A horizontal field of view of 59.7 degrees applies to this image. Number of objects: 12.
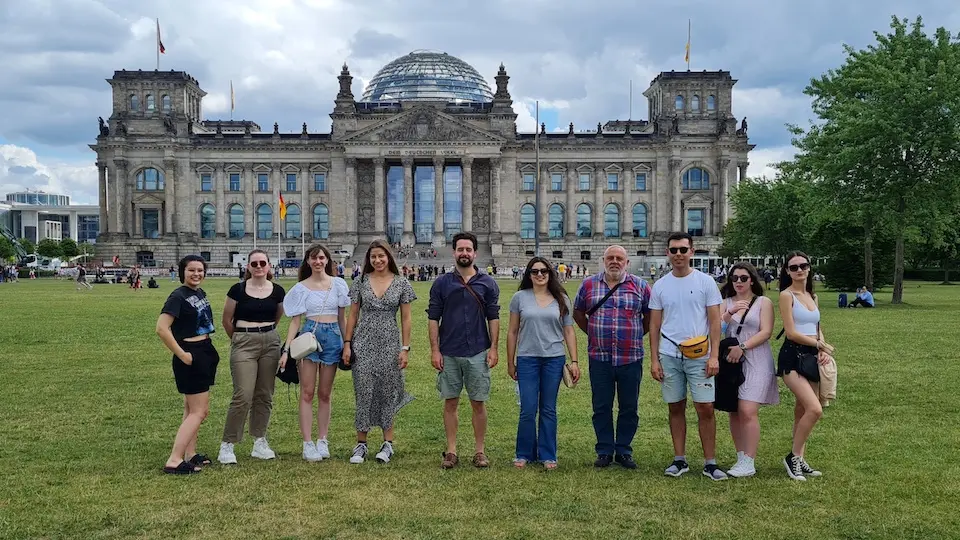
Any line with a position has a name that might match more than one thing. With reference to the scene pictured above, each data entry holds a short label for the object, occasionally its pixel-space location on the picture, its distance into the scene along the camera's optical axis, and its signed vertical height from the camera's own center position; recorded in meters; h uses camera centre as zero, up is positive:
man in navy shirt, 9.41 -0.95
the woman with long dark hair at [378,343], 9.63 -1.08
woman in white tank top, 8.91 -1.05
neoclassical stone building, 95.06 +8.05
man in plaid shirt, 9.37 -1.03
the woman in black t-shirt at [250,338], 9.52 -1.02
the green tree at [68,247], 119.94 +0.43
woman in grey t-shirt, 9.38 -1.12
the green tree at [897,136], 33.59 +4.67
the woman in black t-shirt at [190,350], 9.09 -1.10
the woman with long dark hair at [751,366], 8.93 -1.24
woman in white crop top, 9.75 -0.89
